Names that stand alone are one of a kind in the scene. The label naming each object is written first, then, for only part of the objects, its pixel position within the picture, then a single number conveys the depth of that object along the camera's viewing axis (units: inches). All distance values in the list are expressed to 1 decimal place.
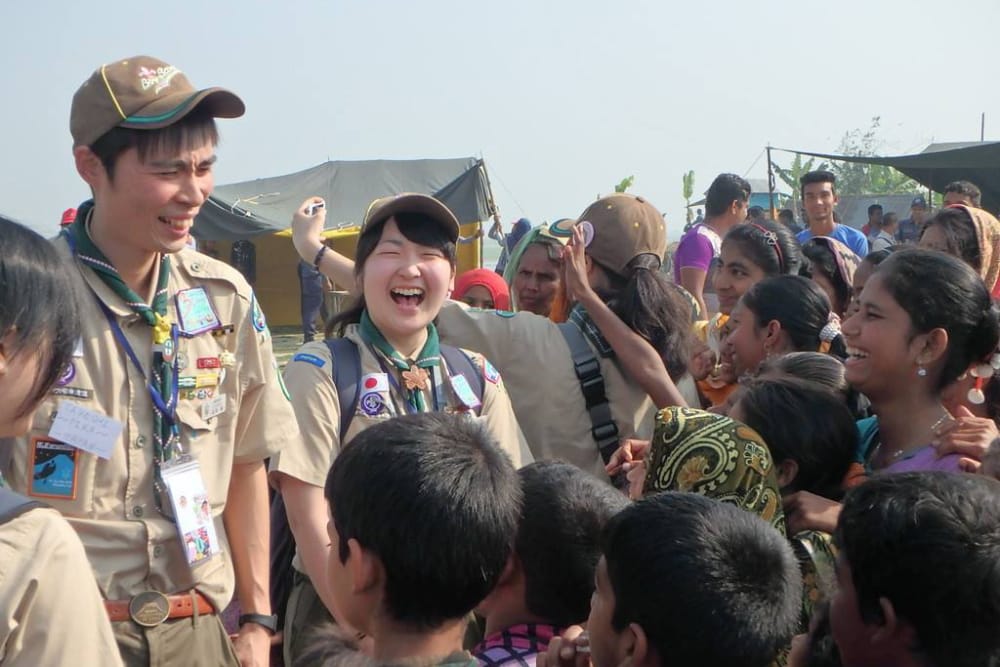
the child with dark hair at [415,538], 75.2
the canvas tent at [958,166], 504.7
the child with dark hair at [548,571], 85.8
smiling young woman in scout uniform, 108.6
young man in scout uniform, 91.9
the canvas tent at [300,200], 695.7
